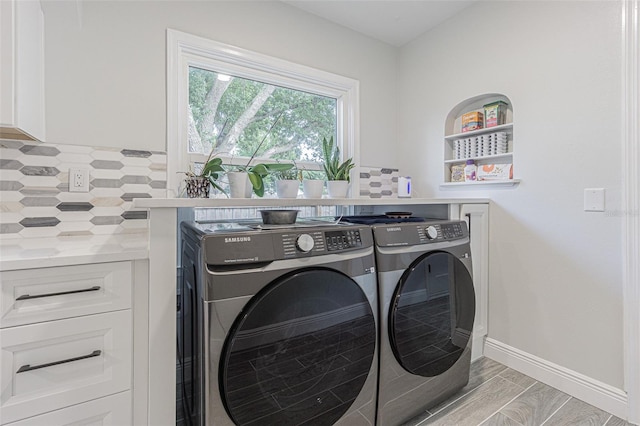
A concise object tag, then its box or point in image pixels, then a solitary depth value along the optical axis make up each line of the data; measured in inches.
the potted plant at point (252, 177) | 65.3
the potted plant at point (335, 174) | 86.4
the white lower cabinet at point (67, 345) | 39.4
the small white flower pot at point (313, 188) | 79.0
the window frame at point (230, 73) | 72.6
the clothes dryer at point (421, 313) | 53.7
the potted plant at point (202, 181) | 66.4
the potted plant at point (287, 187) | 73.6
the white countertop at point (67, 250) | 40.4
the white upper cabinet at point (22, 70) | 46.8
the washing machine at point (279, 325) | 39.7
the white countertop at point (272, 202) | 42.5
